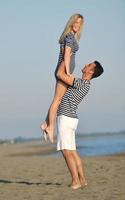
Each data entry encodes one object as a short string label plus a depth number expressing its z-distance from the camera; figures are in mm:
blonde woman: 12365
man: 12428
